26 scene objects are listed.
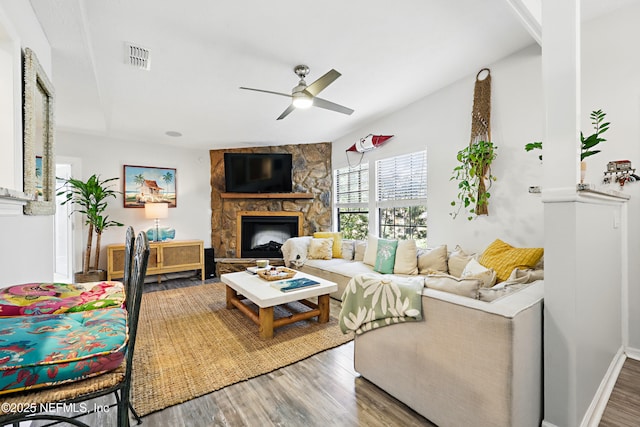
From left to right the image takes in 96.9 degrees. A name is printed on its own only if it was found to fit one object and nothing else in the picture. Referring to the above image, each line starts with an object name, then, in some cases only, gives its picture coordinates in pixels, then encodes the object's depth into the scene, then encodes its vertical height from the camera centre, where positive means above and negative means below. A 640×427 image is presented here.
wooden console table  4.28 -0.74
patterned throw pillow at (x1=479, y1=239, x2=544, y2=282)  2.42 -0.41
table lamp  4.53 +0.03
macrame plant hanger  3.26 +1.12
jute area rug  1.86 -1.14
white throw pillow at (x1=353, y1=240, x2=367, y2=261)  4.31 -0.57
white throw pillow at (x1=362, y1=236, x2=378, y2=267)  3.91 -0.54
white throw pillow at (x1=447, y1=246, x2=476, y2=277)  3.16 -0.54
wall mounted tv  5.16 +0.73
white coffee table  2.55 -0.79
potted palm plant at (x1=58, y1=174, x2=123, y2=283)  4.00 +0.05
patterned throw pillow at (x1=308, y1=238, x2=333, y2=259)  4.40 -0.57
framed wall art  4.71 +0.45
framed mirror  1.67 +0.49
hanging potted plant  3.17 +0.44
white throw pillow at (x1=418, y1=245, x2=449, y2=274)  3.34 -0.57
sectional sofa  1.27 -0.73
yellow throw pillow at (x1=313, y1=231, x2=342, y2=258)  4.54 -0.43
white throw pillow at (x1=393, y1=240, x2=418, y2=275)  3.47 -0.57
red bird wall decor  4.37 +1.12
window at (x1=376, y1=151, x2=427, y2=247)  4.05 +0.25
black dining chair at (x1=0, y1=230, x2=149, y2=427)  0.73 -0.51
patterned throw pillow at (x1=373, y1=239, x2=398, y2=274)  3.60 -0.57
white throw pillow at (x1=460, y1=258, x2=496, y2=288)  1.97 -0.45
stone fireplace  5.41 +0.23
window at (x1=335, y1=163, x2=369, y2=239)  4.90 +0.22
